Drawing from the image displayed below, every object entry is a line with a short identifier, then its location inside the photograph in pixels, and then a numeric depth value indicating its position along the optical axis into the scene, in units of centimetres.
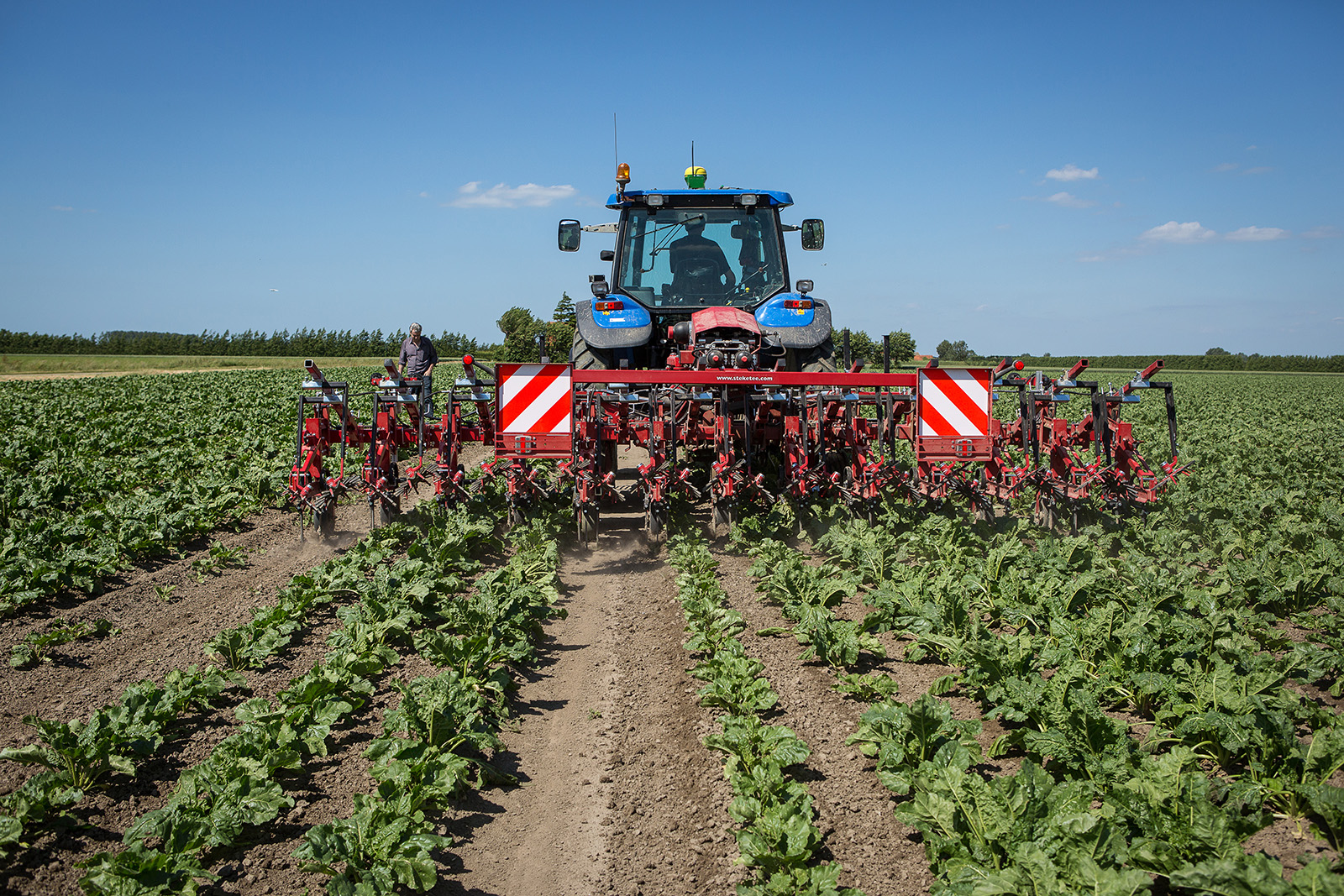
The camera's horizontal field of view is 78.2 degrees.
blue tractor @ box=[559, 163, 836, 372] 818
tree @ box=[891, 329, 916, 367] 3152
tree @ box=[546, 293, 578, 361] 2734
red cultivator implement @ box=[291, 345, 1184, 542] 670
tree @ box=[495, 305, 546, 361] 3509
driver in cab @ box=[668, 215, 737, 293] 841
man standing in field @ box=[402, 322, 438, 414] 950
